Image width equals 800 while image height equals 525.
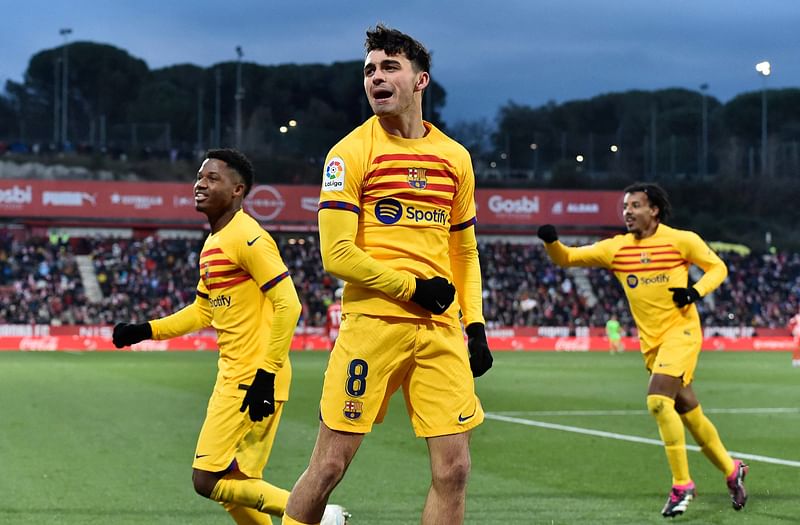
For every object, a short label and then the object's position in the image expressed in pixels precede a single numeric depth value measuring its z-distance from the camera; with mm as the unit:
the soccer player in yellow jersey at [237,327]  6805
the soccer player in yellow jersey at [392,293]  5340
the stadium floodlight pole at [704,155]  78438
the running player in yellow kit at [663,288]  9859
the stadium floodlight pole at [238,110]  66688
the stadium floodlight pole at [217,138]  71188
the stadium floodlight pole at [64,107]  82938
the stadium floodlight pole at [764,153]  74000
